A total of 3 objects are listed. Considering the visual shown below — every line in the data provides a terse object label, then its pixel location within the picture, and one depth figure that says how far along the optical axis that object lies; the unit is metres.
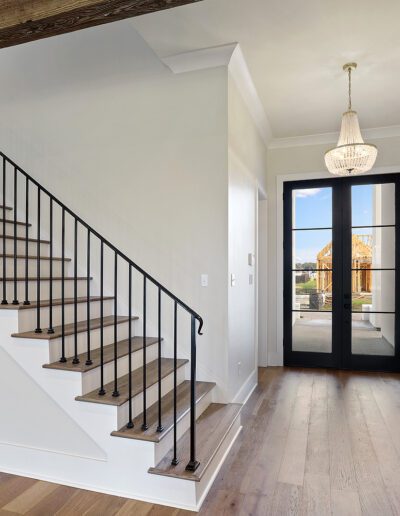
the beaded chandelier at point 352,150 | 3.47
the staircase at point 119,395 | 2.25
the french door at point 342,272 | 4.86
